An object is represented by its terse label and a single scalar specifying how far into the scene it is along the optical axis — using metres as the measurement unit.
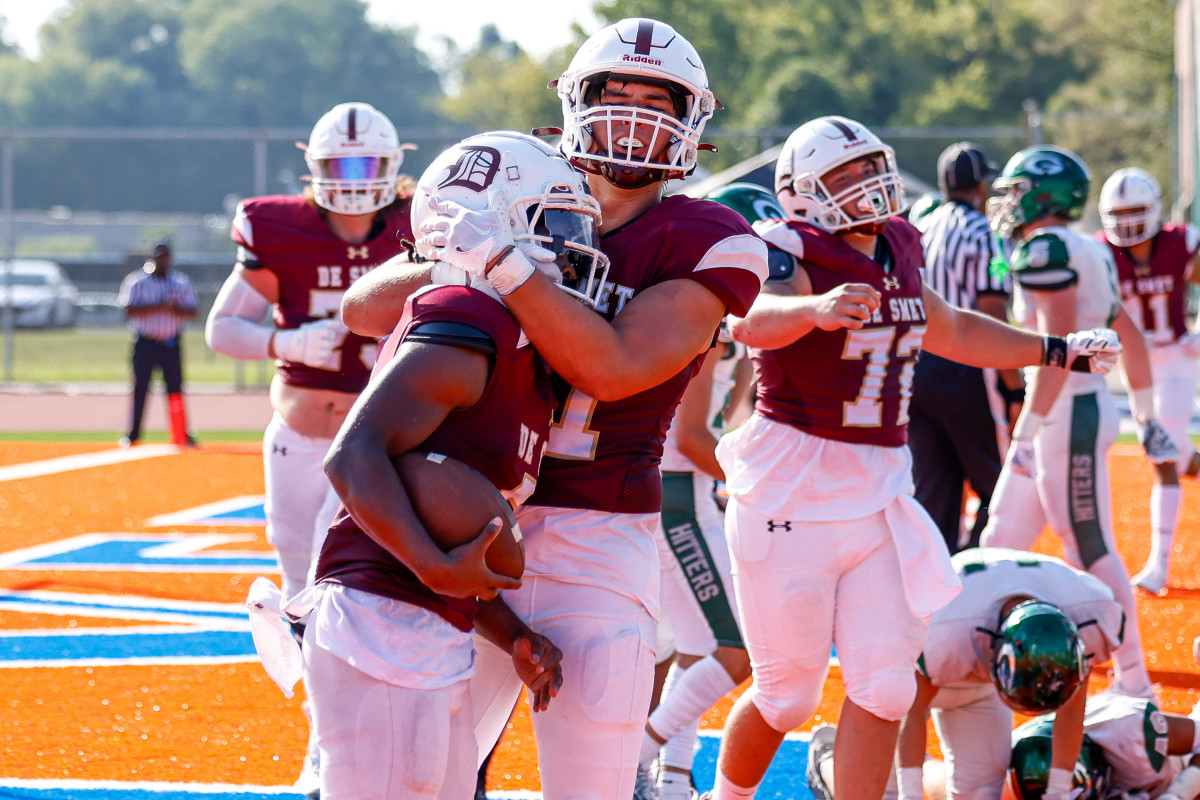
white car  51.69
